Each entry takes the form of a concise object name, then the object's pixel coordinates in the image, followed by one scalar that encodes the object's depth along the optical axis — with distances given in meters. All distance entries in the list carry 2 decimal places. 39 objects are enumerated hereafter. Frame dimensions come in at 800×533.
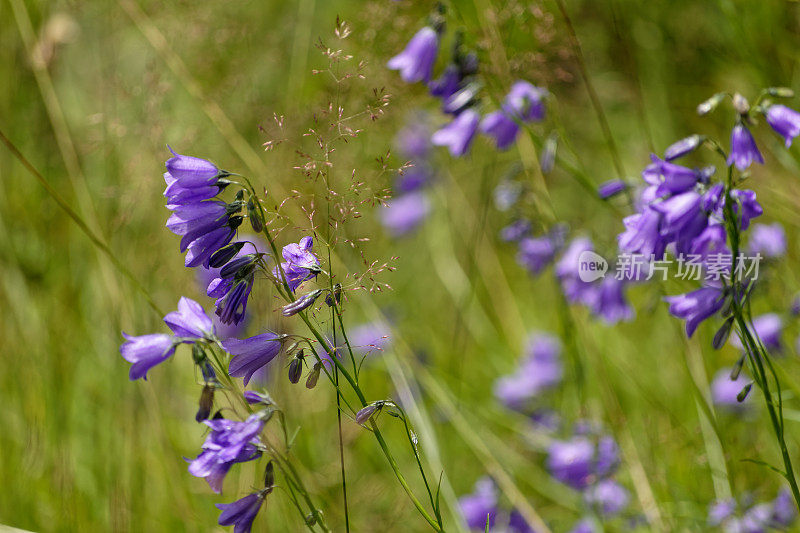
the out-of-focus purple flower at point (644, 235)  3.74
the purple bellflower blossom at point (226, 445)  2.64
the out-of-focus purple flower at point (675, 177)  3.58
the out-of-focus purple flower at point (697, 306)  3.54
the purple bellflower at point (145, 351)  2.63
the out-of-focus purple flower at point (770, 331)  5.48
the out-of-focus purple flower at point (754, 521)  4.42
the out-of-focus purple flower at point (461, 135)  5.65
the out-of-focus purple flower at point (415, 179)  9.28
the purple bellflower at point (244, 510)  2.81
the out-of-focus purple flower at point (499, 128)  5.71
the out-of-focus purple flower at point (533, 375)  7.06
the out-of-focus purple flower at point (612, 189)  4.80
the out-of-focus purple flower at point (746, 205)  3.59
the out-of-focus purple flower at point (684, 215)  3.54
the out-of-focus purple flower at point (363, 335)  7.35
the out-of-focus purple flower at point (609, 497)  5.23
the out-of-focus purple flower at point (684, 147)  3.72
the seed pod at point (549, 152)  5.12
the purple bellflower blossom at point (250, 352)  2.87
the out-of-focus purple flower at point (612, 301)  5.83
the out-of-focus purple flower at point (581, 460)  5.32
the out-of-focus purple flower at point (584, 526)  5.00
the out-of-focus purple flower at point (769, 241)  5.29
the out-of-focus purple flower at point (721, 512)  4.52
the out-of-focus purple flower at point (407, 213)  10.09
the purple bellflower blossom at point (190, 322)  2.75
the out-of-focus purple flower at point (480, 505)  5.47
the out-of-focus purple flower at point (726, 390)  6.19
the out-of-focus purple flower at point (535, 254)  6.46
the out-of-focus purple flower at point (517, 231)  6.18
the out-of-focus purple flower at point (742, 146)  3.68
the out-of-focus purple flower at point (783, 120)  3.79
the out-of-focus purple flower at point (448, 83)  5.53
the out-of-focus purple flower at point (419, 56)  5.46
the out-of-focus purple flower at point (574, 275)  5.87
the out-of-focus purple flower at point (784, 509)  4.75
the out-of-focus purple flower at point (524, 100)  5.53
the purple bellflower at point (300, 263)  2.89
